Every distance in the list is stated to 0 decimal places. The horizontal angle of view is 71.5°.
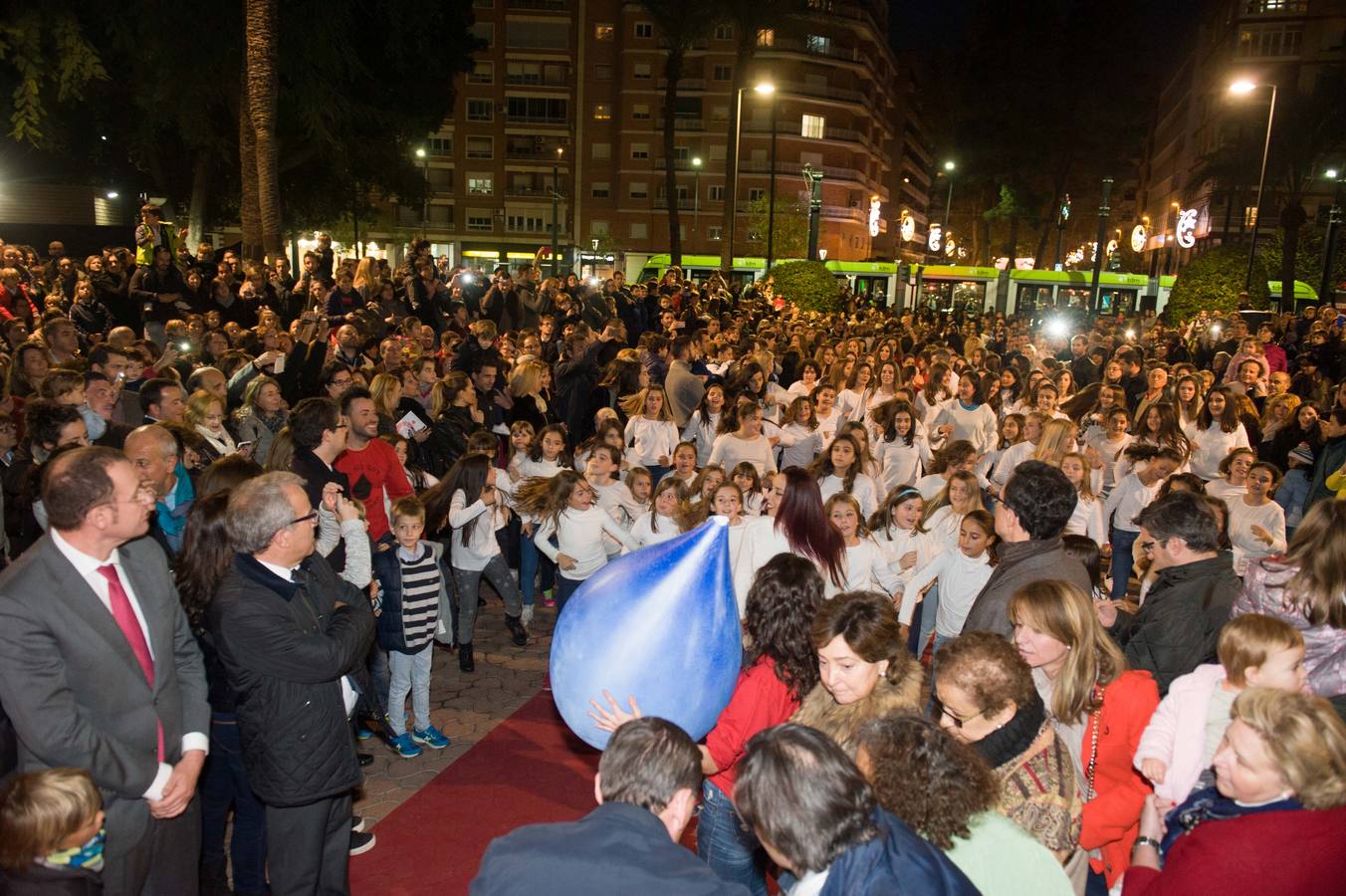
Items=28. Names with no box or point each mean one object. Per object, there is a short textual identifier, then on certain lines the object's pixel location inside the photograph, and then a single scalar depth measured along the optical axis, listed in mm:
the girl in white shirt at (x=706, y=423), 9445
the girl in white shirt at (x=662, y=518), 6875
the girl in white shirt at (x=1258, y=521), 6898
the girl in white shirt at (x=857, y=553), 5766
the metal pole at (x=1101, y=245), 29394
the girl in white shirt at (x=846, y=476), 7289
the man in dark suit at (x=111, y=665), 3064
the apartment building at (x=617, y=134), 58406
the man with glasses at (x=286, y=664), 3582
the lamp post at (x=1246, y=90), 21795
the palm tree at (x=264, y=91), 15352
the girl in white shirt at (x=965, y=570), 5676
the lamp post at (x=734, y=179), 27531
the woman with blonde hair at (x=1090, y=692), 3389
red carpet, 4652
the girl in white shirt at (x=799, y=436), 9266
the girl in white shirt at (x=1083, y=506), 7387
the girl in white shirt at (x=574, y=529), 6875
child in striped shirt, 5766
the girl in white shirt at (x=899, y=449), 8727
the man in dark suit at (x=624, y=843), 2047
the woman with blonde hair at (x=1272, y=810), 2457
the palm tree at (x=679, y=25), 32219
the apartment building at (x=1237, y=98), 43312
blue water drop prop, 3045
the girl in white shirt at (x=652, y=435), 8891
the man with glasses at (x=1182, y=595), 3957
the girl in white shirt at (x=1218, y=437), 8992
